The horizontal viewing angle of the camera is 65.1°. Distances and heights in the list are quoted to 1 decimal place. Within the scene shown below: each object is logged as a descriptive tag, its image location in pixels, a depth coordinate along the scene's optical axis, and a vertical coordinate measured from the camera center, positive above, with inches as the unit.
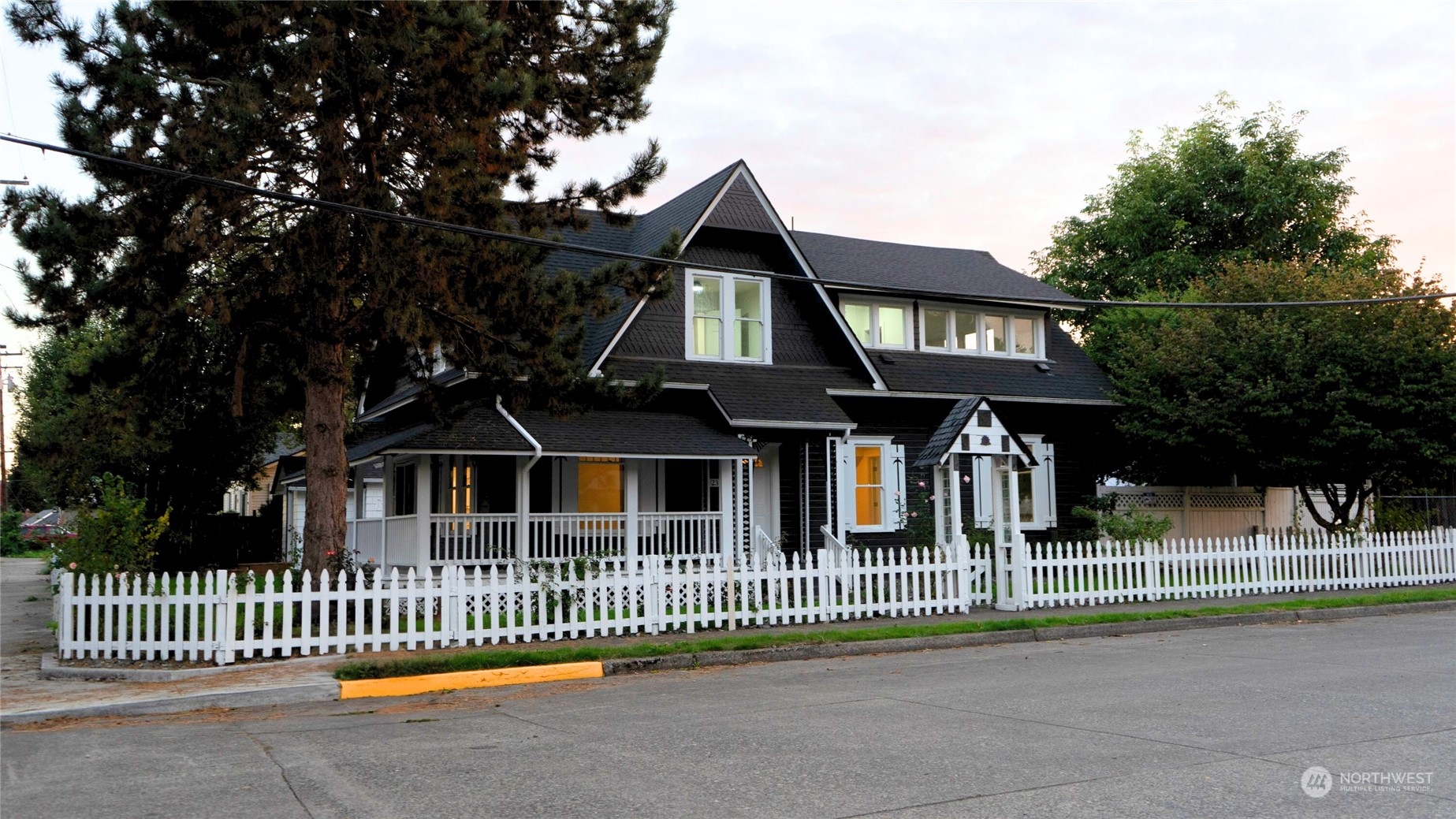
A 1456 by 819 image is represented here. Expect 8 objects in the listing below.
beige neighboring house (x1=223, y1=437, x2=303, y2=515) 1718.5 +42.1
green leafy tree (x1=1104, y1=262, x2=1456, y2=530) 885.8 +89.0
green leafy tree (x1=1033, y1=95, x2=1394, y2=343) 1813.5 +466.1
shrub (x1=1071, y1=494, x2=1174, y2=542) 925.2 -16.4
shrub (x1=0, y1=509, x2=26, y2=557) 2249.0 -26.3
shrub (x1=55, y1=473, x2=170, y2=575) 598.5 -7.6
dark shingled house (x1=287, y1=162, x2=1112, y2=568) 749.3 +60.2
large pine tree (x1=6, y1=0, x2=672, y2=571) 517.3 +166.8
